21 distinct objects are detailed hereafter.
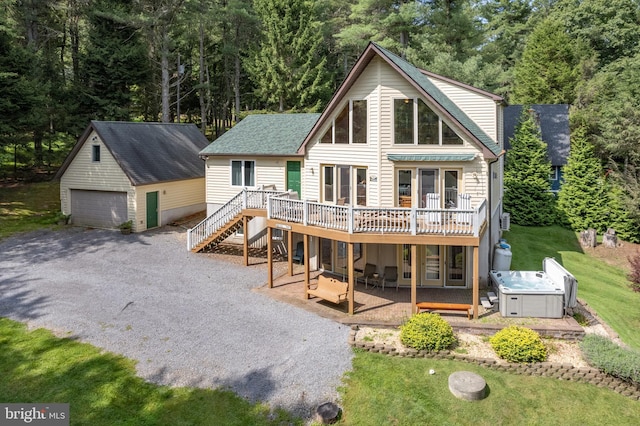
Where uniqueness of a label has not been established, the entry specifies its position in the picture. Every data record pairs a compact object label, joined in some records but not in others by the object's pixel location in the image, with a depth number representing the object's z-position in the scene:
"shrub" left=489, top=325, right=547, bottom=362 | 12.37
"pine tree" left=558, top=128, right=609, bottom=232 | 28.03
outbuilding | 26.58
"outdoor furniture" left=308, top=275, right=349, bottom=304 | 15.59
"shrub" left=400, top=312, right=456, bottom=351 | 12.84
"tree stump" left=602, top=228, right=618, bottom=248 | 26.48
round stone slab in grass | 10.90
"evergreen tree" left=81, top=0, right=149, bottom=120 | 38.72
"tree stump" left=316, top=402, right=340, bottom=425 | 9.88
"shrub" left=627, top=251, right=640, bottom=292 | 21.19
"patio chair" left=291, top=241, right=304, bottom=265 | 21.80
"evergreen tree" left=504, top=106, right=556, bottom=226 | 28.55
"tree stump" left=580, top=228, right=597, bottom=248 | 26.61
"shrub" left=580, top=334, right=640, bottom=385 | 11.67
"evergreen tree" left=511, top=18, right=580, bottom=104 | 41.31
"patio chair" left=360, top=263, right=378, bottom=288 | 18.14
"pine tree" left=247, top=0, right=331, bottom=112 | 40.31
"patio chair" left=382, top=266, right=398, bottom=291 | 17.80
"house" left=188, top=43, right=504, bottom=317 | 15.34
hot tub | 14.88
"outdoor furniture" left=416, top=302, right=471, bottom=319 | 14.76
